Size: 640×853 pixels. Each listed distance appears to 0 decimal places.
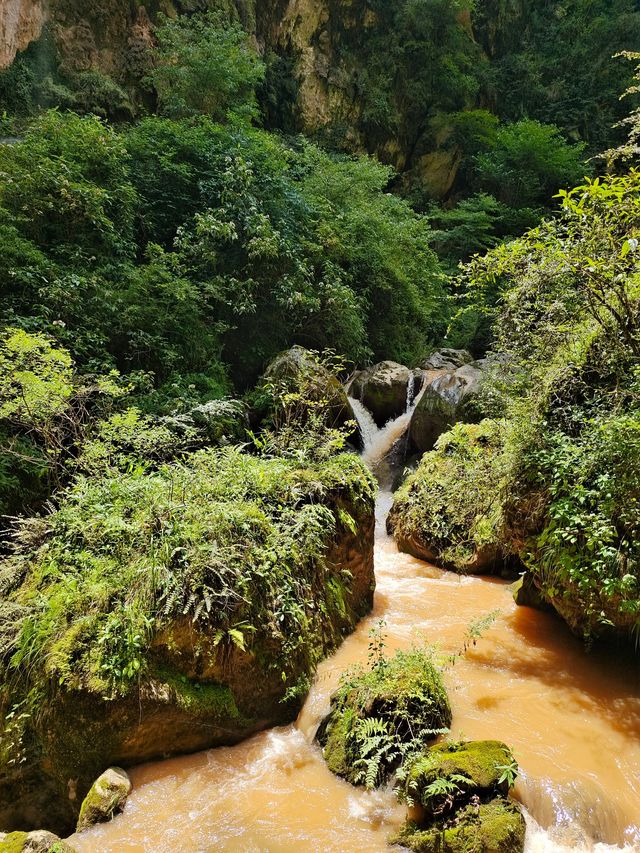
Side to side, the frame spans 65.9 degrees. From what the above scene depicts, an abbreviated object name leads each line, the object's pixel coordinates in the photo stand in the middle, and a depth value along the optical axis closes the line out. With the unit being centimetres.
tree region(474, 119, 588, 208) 2023
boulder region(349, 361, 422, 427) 1283
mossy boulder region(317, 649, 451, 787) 352
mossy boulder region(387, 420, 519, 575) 679
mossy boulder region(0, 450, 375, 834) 373
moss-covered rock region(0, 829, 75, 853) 281
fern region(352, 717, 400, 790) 340
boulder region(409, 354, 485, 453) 1086
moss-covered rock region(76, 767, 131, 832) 328
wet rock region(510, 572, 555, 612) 595
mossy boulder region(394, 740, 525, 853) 281
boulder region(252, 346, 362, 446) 1076
